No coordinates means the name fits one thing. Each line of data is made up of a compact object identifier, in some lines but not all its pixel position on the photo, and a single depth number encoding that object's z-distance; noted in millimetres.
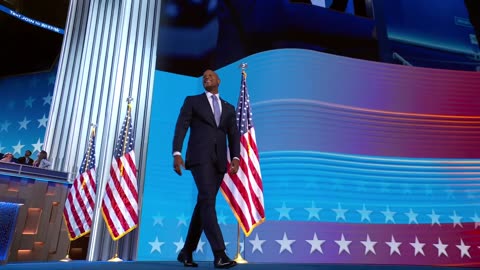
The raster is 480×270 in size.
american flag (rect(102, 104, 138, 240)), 4098
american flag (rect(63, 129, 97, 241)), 4418
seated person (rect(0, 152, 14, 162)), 4754
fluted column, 5145
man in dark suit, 2029
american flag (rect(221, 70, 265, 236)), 3355
